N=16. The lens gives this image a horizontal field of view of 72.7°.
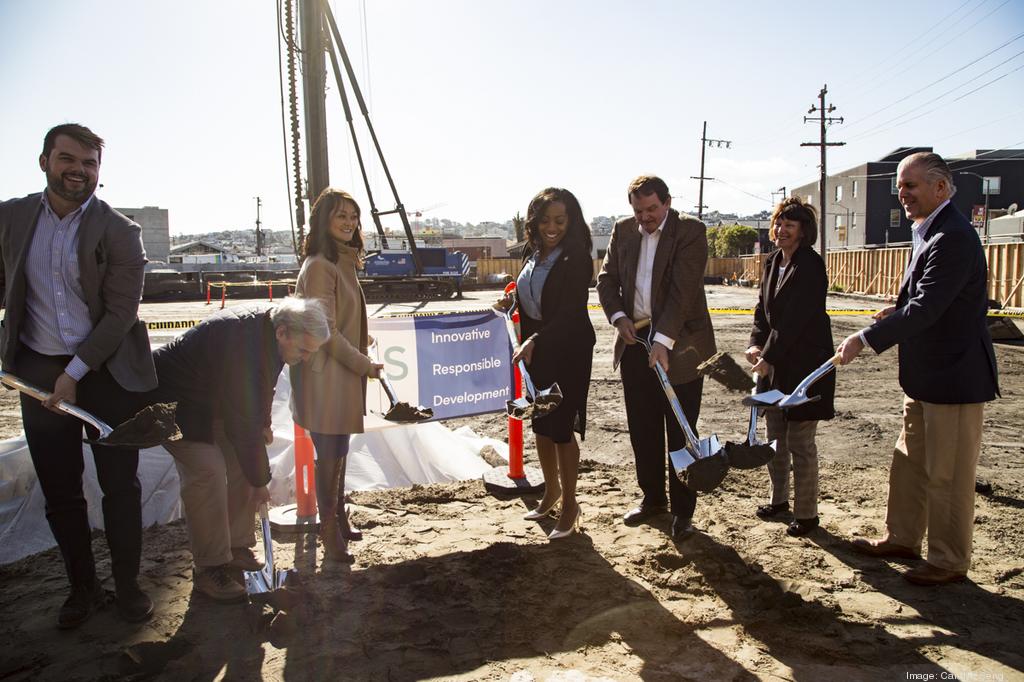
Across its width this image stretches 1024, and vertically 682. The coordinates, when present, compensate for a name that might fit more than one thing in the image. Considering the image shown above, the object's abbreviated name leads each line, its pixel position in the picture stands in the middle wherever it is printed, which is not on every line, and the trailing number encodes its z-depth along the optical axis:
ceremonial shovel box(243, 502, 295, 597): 2.85
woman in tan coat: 3.32
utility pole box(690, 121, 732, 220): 44.80
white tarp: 3.81
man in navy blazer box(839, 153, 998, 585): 3.01
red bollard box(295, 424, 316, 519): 4.07
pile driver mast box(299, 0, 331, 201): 6.45
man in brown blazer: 3.62
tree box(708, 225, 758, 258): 58.88
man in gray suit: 2.79
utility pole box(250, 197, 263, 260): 73.64
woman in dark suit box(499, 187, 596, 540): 3.63
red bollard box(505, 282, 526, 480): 4.65
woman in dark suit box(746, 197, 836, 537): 3.67
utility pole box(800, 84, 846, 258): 33.66
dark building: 48.53
